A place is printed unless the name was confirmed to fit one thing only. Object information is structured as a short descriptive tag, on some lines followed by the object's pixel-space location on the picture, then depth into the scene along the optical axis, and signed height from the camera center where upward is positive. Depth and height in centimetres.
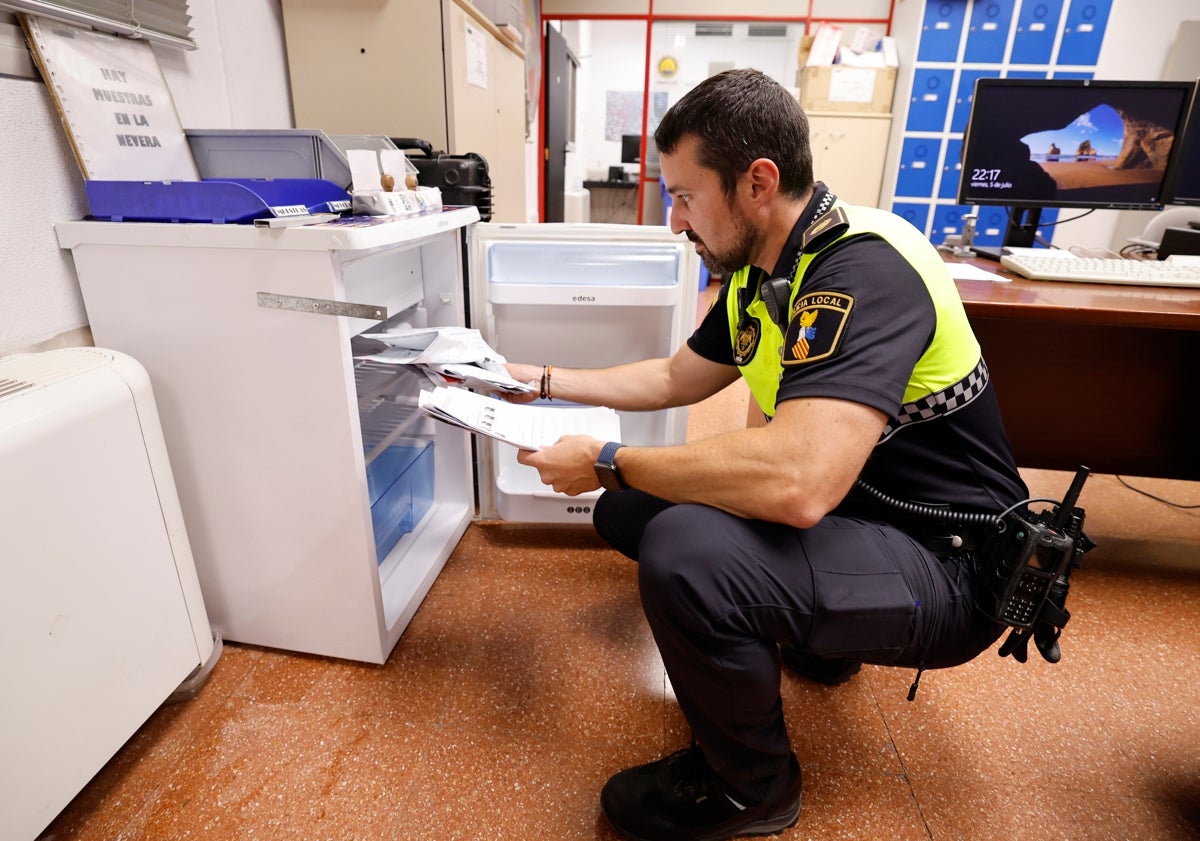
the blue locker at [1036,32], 419 +98
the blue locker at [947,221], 462 -22
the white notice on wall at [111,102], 108 +13
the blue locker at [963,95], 438 +60
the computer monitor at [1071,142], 177 +13
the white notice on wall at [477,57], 184 +35
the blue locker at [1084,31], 417 +98
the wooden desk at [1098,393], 175 -53
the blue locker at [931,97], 435 +58
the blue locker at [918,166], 448 +15
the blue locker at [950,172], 446 +11
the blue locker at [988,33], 420 +97
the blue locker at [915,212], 464 -16
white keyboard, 150 -18
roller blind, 105 +27
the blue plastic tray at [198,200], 103 -3
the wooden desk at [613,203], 664 -18
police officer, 82 -39
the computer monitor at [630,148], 628 +33
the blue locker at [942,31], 421 +98
